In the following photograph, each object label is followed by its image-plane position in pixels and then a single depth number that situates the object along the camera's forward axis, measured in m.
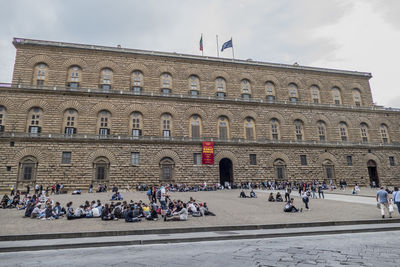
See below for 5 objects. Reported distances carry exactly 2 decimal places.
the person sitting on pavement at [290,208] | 12.10
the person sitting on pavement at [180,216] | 10.22
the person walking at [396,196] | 10.19
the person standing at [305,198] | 12.79
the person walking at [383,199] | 10.12
